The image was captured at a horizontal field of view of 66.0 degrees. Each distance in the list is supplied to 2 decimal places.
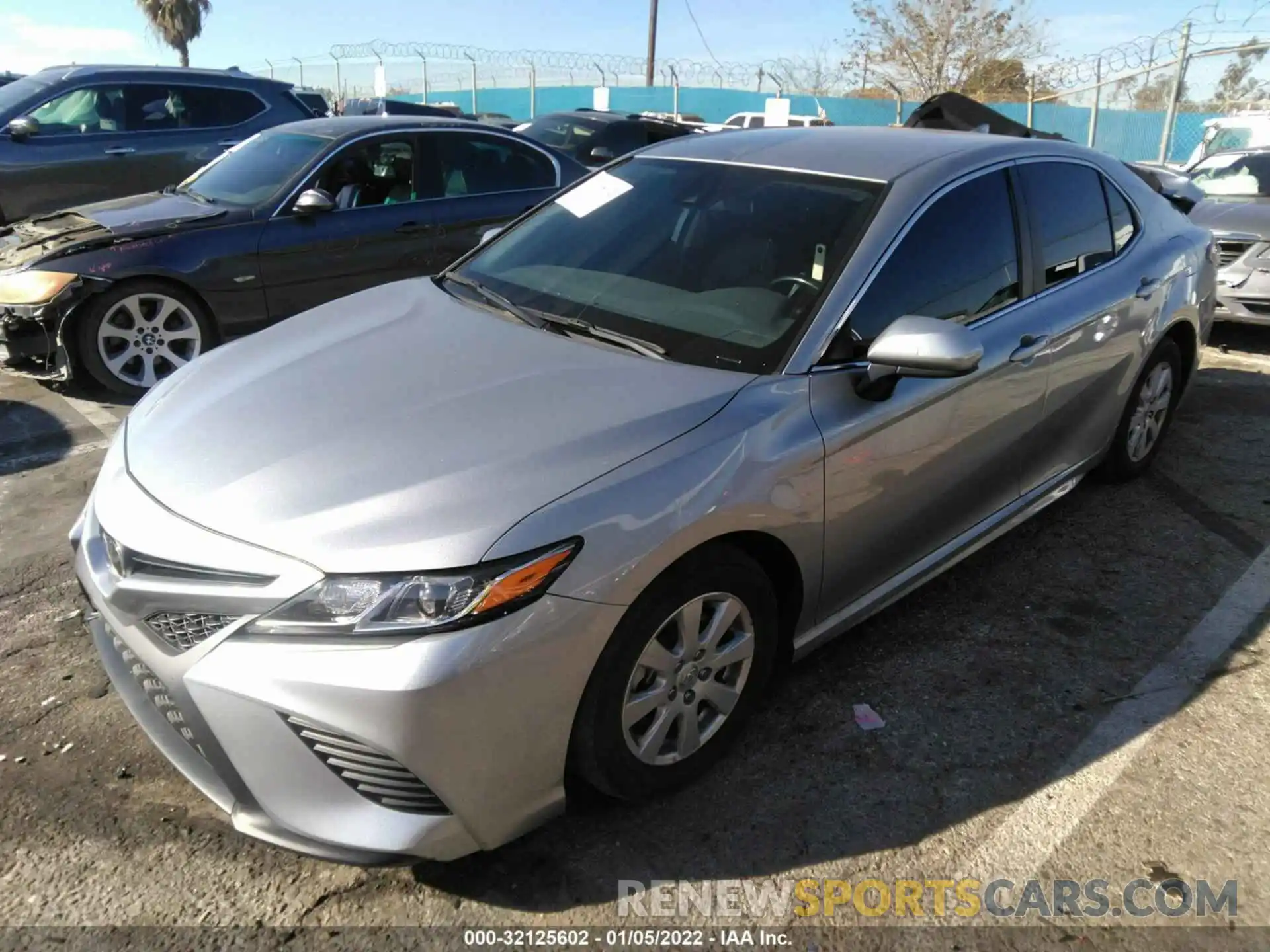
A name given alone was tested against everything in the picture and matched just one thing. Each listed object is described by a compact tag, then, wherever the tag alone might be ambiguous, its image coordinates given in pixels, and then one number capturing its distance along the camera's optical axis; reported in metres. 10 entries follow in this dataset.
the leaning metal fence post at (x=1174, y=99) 15.01
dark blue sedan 5.35
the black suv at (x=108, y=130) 7.84
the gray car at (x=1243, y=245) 7.04
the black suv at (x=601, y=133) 12.44
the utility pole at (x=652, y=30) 33.88
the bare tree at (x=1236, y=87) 22.90
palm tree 41.06
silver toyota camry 2.03
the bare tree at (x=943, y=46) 28.19
